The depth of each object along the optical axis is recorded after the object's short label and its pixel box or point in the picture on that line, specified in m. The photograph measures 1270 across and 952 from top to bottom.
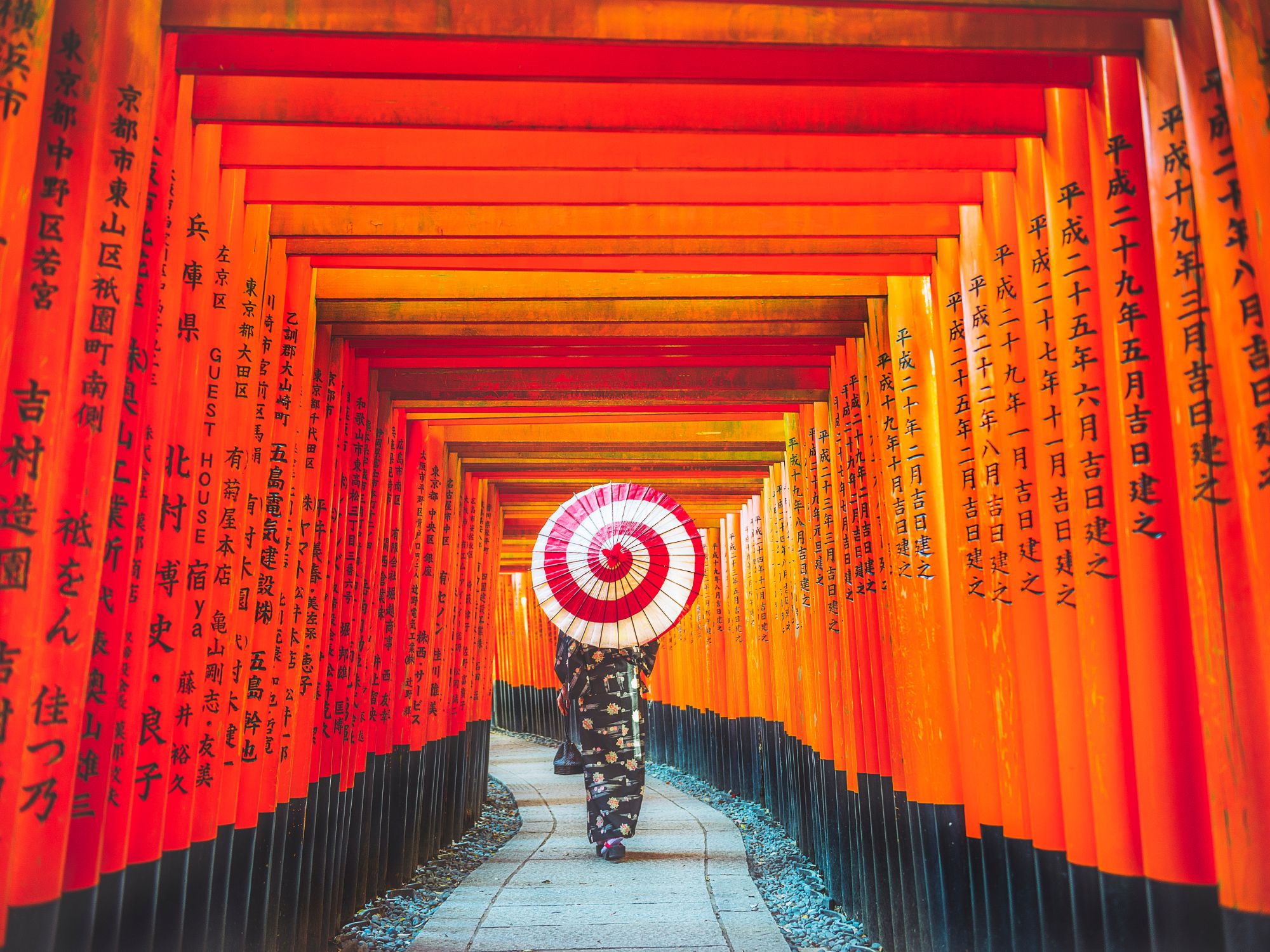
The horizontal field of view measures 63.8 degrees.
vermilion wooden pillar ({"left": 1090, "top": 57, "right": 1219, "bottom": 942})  2.88
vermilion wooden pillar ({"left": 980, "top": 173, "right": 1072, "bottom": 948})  3.65
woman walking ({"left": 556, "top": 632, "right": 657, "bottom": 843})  8.09
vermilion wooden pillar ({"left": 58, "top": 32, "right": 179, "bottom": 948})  2.98
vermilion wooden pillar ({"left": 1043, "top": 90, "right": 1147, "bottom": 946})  3.11
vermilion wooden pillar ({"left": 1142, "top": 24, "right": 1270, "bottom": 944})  2.57
